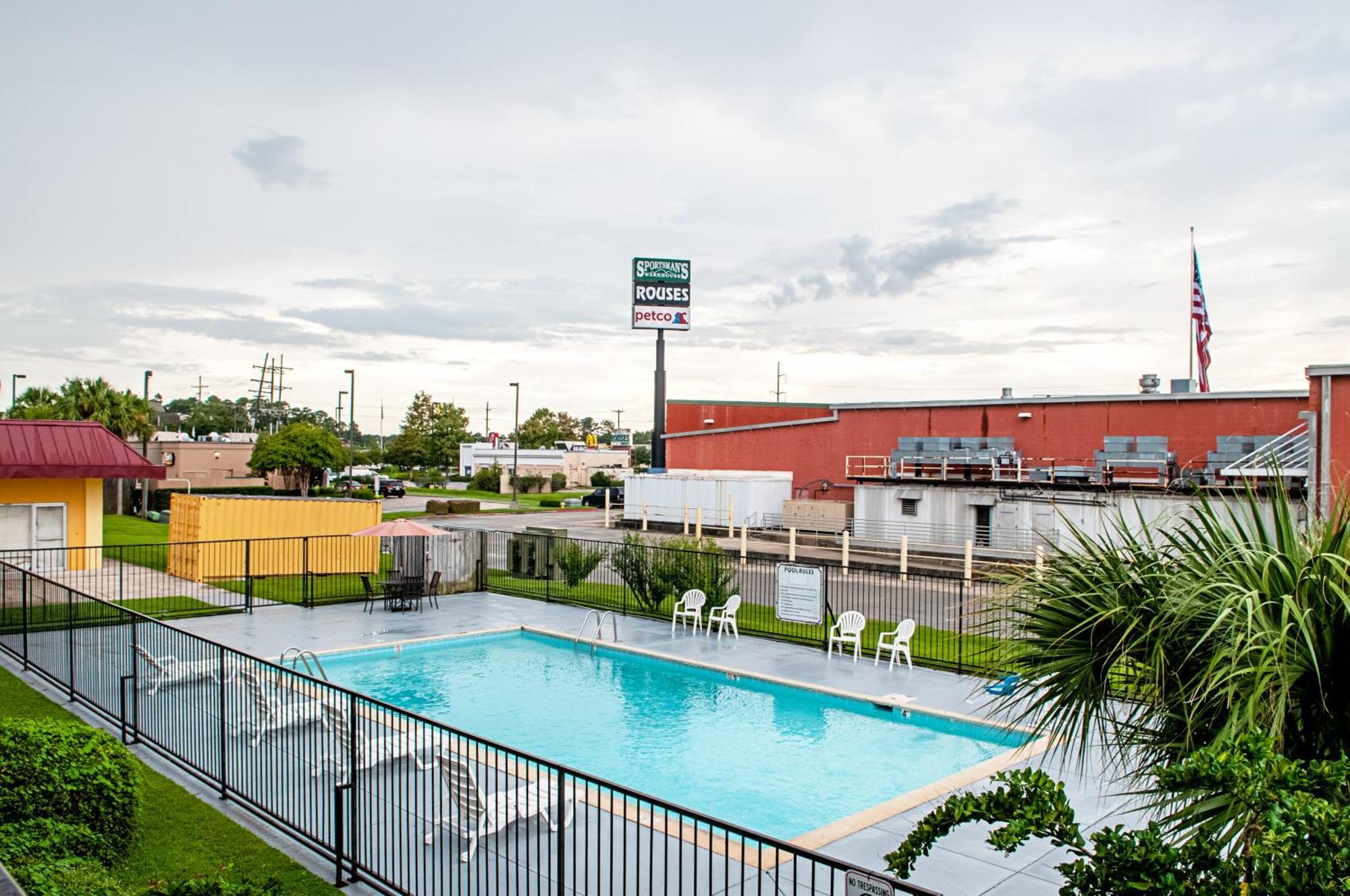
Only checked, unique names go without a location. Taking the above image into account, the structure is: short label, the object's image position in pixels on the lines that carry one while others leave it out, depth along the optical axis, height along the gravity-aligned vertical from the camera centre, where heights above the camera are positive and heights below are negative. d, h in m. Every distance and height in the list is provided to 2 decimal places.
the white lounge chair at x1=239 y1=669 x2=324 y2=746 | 9.04 -2.61
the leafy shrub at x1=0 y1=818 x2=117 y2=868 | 6.11 -2.64
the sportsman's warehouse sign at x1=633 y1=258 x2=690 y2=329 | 63.50 +10.40
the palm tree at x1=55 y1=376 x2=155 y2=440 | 45.44 +1.80
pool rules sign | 18.16 -2.68
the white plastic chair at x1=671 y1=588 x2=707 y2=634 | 19.55 -3.23
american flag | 35.19 +4.91
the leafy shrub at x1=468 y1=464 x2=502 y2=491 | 82.06 -2.56
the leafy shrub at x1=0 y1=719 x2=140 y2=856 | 7.08 -2.53
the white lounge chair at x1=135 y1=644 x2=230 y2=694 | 10.74 -2.68
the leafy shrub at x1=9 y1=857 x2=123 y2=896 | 5.27 -2.47
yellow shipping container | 24.11 -2.26
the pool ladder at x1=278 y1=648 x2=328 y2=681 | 15.67 -3.56
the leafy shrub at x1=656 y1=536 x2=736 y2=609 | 20.56 -2.58
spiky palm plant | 4.52 -0.92
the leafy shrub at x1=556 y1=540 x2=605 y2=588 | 23.39 -2.74
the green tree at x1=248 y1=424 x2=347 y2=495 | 53.66 -0.27
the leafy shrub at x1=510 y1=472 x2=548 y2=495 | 82.88 -2.81
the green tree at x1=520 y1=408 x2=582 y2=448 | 114.06 +2.72
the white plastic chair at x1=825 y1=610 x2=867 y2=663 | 17.02 -3.11
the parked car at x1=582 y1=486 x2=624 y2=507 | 62.66 -3.18
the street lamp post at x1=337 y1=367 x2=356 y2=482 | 56.09 +2.36
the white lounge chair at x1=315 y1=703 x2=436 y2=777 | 8.77 -2.92
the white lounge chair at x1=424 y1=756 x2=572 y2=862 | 7.77 -3.04
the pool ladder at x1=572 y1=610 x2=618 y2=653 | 18.64 -3.53
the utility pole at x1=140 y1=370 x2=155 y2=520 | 45.56 -1.85
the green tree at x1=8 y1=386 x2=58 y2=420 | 49.91 +2.32
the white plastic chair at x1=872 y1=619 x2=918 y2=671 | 16.11 -3.11
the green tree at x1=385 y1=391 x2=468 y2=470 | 95.88 +1.35
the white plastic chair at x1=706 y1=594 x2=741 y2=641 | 18.98 -3.24
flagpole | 35.44 +4.61
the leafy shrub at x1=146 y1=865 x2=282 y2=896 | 4.87 -2.26
